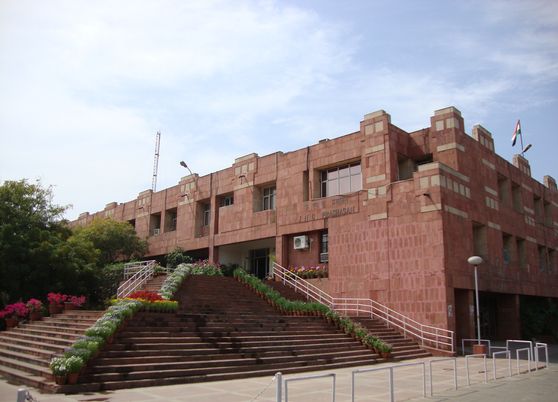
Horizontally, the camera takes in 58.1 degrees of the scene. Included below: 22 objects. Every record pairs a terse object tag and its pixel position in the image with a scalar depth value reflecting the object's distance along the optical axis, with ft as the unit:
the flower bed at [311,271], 88.89
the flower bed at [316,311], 62.69
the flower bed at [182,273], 70.81
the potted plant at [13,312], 67.05
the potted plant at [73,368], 37.17
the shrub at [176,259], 115.96
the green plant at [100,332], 43.75
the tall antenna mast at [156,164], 160.76
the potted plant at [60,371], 36.91
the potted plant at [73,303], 70.08
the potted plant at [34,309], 66.80
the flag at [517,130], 112.46
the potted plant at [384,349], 60.95
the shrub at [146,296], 57.14
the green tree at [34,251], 77.87
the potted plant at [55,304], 68.56
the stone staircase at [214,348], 41.39
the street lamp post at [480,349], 61.83
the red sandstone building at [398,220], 75.72
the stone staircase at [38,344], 40.91
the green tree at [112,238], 121.19
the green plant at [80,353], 39.01
